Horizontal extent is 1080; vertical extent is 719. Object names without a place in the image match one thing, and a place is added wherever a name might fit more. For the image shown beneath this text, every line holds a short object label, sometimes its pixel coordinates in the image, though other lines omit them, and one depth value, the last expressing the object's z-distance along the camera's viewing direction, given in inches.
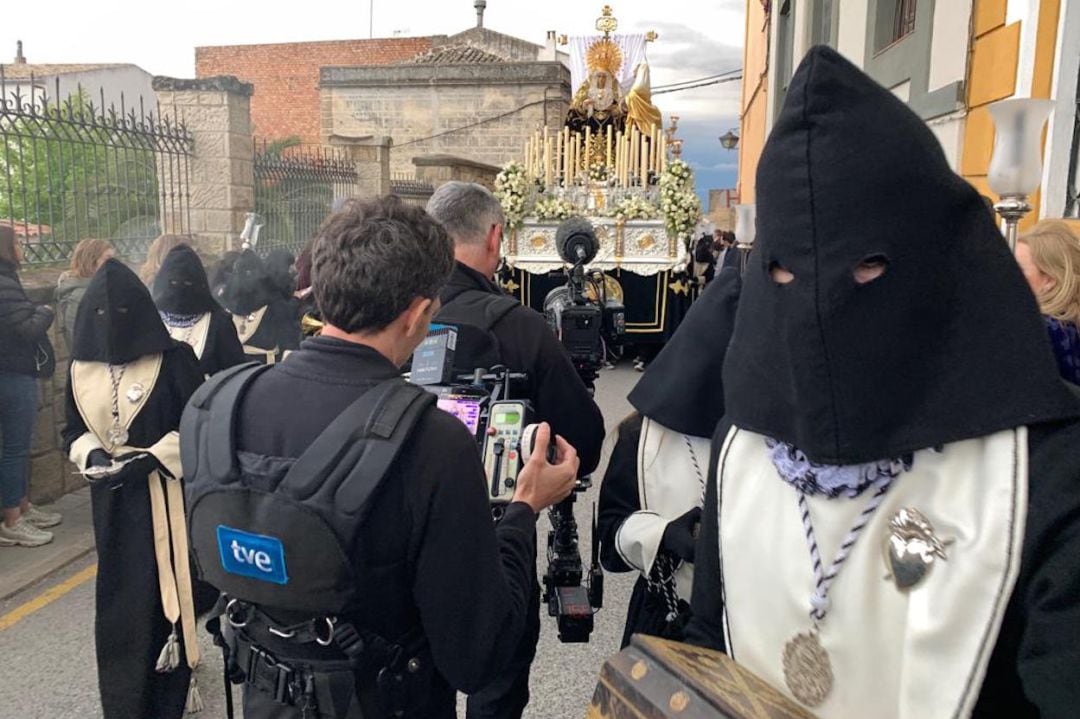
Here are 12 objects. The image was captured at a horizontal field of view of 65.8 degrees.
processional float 416.8
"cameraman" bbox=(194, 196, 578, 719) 61.5
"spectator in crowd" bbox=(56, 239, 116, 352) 204.5
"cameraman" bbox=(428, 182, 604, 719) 106.8
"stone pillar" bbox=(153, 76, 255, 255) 317.5
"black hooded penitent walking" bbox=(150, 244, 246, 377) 161.8
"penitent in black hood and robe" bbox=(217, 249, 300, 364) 244.4
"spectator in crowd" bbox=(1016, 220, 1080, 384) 94.3
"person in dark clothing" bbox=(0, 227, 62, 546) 193.6
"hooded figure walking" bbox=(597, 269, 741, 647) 84.9
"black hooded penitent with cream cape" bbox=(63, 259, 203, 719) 118.6
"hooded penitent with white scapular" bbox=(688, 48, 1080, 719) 46.4
